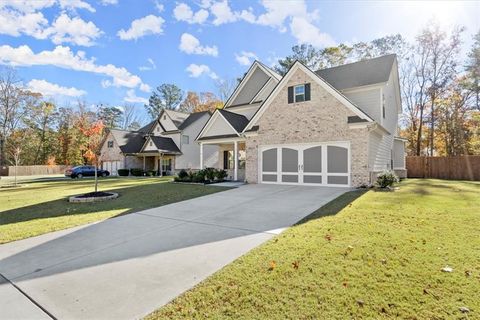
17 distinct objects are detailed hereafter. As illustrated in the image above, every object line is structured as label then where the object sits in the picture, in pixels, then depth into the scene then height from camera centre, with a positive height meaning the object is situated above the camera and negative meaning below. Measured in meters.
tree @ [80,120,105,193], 11.85 +1.23
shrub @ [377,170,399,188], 12.12 -0.73
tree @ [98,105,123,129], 53.28 +10.27
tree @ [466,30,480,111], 25.27 +9.51
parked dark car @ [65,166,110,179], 29.19 -1.00
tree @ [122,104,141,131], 57.19 +10.43
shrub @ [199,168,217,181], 17.48 -0.72
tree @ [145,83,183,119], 53.31 +13.65
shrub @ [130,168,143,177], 31.20 -1.05
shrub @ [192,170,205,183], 17.36 -0.92
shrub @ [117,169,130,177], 32.06 -1.08
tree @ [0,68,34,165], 39.41 +9.73
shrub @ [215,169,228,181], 17.80 -0.80
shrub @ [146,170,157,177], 30.81 -1.16
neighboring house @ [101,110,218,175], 30.73 +2.00
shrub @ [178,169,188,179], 18.78 -0.81
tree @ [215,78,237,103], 43.67 +13.13
